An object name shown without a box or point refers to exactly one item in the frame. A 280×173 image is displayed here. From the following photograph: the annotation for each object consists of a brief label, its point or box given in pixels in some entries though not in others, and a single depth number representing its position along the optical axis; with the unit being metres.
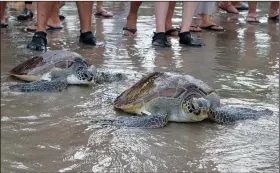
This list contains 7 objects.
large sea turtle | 3.13
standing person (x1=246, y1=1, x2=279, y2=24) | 8.99
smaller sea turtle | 4.09
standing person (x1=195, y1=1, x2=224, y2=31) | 7.47
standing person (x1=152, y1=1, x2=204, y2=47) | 5.96
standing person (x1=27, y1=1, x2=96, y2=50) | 5.53
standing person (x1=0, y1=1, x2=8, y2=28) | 6.93
